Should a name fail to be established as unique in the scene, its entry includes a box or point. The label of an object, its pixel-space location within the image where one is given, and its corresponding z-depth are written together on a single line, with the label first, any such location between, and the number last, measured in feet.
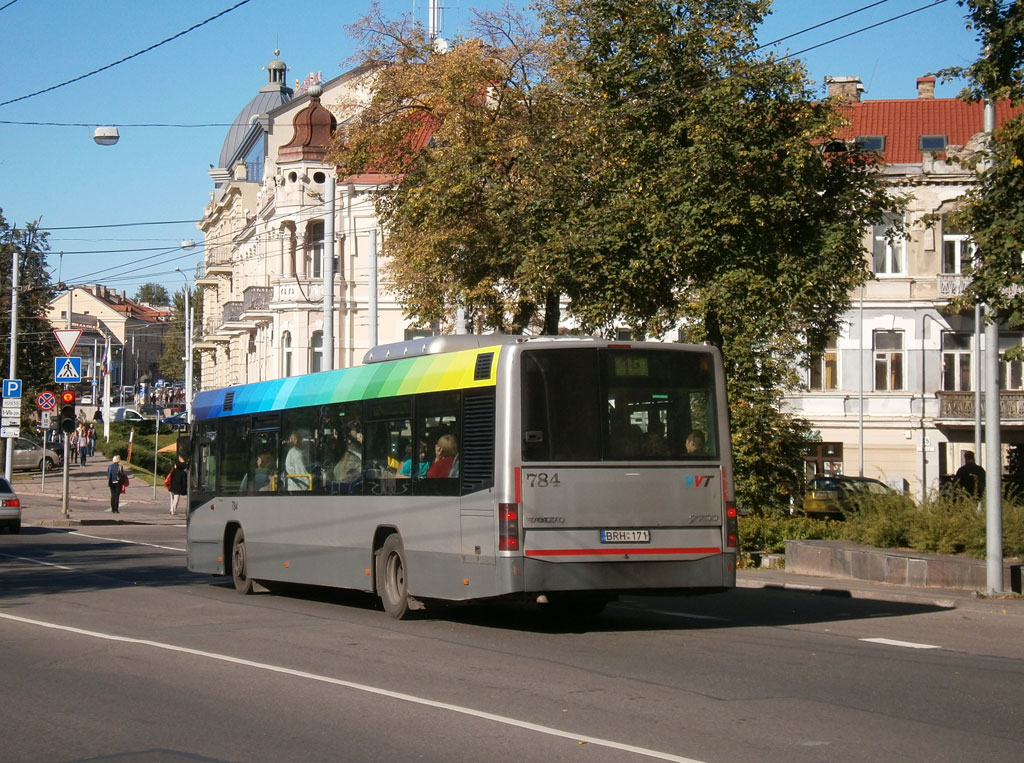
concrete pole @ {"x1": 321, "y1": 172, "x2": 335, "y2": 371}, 122.72
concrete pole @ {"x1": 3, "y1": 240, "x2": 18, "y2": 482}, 157.17
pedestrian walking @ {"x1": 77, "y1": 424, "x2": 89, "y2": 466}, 209.05
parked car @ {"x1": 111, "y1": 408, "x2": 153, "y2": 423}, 312.71
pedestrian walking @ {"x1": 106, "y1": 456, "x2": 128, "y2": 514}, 128.77
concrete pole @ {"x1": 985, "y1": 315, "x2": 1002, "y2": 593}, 54.34
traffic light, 116.16
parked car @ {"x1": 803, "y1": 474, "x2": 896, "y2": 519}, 123.44
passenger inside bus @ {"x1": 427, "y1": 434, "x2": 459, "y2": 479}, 44.88
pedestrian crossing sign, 121.70
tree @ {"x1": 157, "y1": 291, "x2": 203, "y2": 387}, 440.86
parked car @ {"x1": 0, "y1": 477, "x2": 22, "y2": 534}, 109.70
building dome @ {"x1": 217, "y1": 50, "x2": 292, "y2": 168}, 314.14
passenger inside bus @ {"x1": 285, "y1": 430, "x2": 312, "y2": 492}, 55.93
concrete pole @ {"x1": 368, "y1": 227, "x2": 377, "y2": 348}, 132.26
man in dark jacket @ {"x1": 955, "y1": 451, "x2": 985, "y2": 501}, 86.67
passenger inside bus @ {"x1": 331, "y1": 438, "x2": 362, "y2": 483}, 51.60
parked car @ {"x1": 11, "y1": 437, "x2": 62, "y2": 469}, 195.11
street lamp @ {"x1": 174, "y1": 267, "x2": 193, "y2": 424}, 237.04
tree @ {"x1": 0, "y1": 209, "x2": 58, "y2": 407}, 210.38
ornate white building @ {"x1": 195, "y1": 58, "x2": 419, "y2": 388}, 189.67
